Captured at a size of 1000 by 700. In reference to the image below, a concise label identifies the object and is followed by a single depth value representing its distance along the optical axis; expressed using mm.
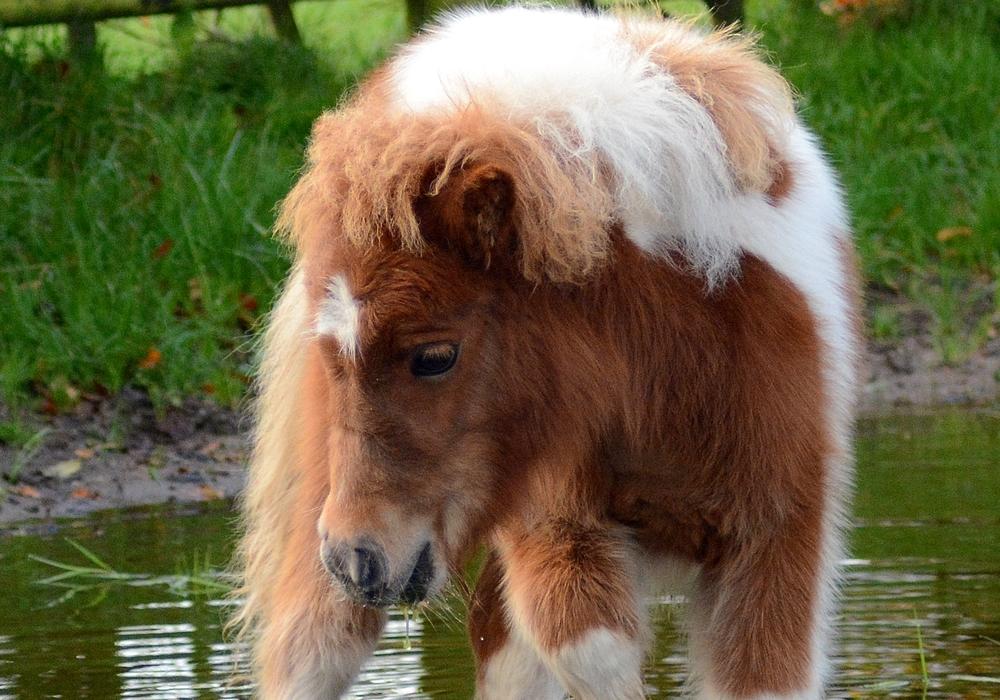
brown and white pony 5414
